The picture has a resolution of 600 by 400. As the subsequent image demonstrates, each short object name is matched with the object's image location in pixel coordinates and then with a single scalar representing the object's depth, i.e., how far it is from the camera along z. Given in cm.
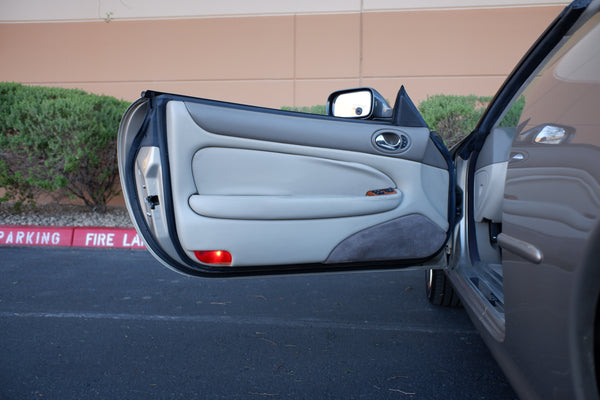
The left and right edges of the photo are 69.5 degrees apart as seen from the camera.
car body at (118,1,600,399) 130
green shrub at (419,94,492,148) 613
